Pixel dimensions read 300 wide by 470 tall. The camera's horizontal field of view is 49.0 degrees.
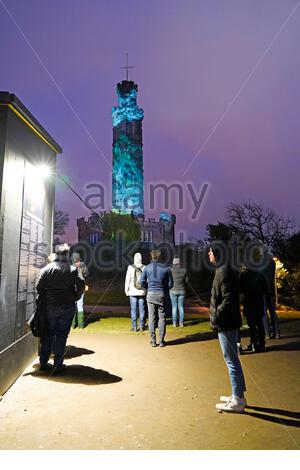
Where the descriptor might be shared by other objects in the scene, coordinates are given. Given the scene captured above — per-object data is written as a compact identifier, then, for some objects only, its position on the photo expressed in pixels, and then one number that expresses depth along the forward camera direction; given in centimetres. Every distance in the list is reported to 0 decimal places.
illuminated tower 7312
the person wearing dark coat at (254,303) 630
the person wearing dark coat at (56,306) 521
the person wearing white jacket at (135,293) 850
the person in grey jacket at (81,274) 863
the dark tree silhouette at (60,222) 5116
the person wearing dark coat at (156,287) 679
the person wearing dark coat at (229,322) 364
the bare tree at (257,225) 3250
